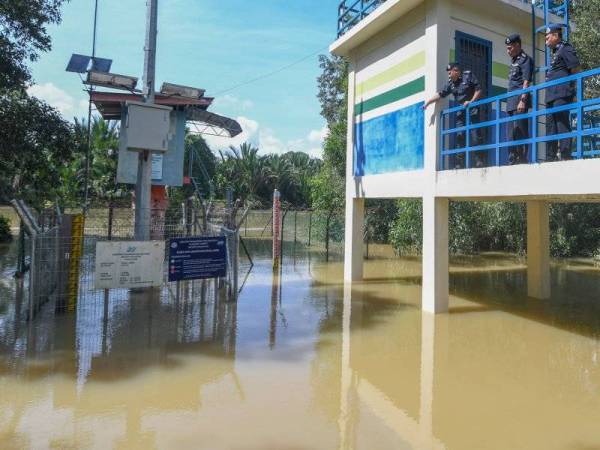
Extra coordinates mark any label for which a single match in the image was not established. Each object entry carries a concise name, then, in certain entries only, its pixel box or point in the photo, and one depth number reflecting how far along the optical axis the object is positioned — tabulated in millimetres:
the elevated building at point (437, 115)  7859
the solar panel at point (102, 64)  11250
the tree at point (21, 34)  11344
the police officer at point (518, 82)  7215
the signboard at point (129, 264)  7477
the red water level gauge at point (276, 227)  13547
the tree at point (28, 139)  11367
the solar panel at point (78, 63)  11281
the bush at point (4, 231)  19859
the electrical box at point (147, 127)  7914
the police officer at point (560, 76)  6406
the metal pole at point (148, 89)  8359
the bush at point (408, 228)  17125
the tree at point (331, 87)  28703
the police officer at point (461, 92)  7918
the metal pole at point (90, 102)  10414
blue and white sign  8180
